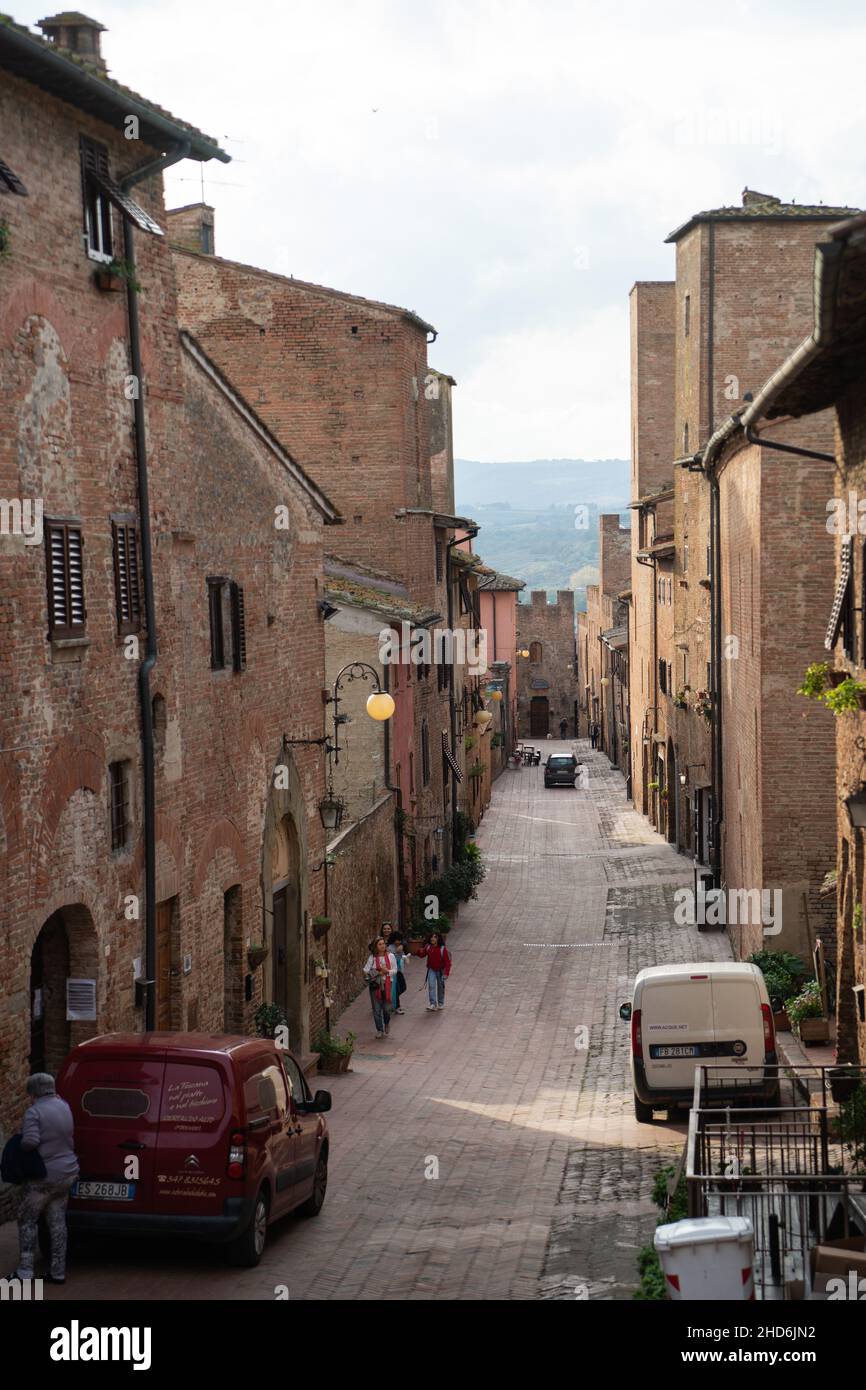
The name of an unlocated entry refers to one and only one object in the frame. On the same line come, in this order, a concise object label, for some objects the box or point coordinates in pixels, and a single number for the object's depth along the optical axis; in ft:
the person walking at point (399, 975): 83.71
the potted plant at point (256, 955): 64.69
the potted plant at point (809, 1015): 67.92
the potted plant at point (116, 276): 50.08
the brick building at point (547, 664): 310.86
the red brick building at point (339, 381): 106.32
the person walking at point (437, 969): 83.97
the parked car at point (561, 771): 212.84
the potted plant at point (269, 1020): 65.26
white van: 59.16
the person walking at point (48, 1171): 36.86
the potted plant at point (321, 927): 77.97
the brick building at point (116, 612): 44.62
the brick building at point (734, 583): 77.36
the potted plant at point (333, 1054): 71.10
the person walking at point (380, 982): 78.43
